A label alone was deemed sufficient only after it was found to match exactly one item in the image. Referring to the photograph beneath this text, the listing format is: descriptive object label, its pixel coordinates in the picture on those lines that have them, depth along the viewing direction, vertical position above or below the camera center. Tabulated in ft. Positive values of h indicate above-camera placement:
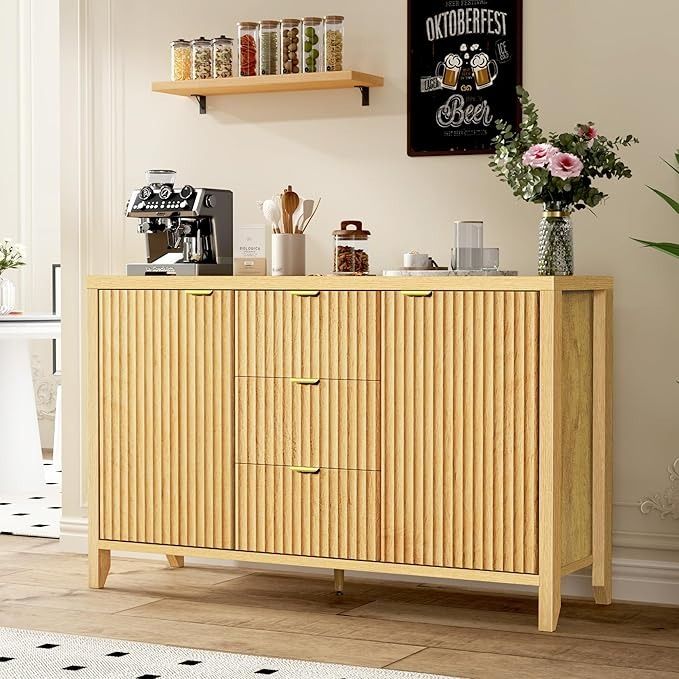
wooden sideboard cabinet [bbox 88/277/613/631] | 16.73 -1.44
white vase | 29.50 -0.37
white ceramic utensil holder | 18.91 +0.16
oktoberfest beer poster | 19.07 +2.00
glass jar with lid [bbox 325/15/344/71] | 19.63 +2.33
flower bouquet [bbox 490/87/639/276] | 17.16 +0.88
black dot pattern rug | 14.68 -3.10
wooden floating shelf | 19.43 +1.96
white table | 28.04 -2.28
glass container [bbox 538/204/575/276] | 17.44 +0.23
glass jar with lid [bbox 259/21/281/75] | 20.03 +2.37
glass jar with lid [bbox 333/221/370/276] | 18.72 +0.17
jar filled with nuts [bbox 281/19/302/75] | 19.94 +2.35
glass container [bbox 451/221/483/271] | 17.83 +0.21
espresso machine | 19.48 +0.44
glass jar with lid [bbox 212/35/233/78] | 20.40 +2.28
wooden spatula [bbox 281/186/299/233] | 19.24 +0.65
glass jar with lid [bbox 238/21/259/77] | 20.26 +2.35
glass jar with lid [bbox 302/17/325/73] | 19.75 +2.35
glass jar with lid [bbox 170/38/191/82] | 20.72 +2.29
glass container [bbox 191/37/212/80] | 20.57 +2.28
